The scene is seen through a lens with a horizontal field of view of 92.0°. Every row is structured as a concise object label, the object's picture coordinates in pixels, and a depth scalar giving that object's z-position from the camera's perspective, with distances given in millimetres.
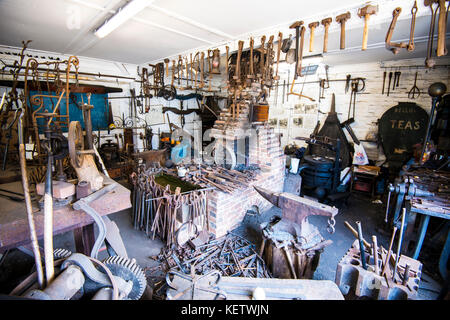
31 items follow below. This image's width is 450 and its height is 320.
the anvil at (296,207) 2711
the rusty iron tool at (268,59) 4207
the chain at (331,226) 2665
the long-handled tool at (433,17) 2664
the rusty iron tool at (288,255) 2859
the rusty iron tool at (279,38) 3924
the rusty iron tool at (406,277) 1669
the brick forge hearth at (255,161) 4262
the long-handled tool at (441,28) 2527
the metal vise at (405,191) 3359
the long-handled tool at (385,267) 1819
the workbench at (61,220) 1621
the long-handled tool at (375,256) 1861
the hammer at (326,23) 3233
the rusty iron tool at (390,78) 6254
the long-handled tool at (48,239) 1088
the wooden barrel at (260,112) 5094
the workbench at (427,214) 2902
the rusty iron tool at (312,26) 3455
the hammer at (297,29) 3539
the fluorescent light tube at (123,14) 3056
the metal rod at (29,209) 1075
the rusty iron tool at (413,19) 2720
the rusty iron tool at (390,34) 2811
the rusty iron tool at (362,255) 1913
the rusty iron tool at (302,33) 3568
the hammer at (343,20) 3120
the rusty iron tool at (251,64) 4355
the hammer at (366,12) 2916
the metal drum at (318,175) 5613
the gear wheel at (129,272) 1478
